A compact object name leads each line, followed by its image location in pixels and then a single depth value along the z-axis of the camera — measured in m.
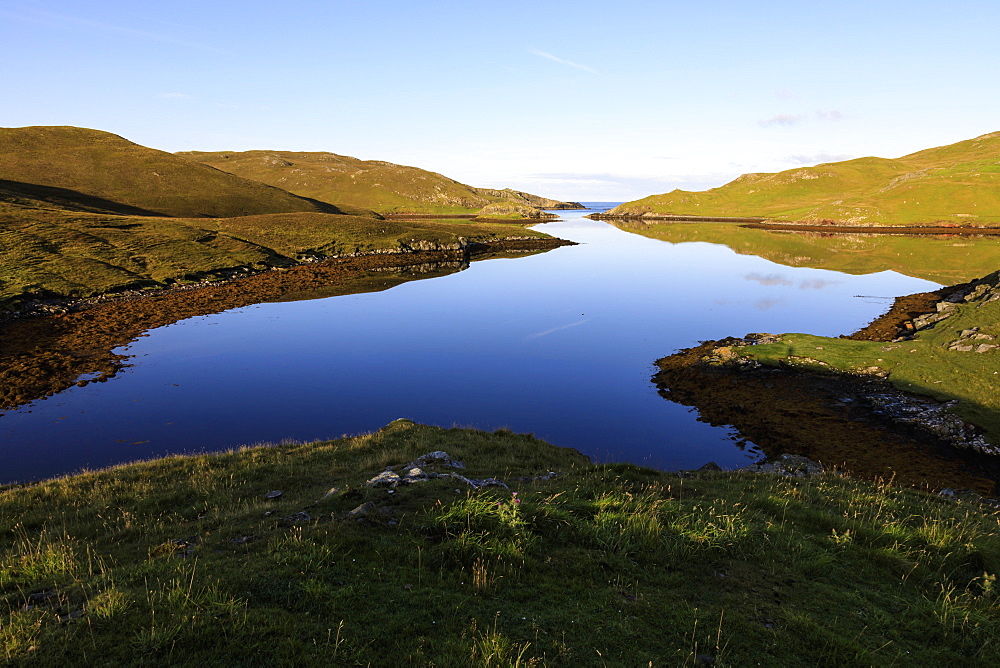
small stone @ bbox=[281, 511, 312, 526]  8.90
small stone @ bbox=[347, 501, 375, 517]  8.88
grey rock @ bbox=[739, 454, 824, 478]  18.09
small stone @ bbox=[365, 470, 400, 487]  10.94
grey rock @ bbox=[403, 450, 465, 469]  14.14
